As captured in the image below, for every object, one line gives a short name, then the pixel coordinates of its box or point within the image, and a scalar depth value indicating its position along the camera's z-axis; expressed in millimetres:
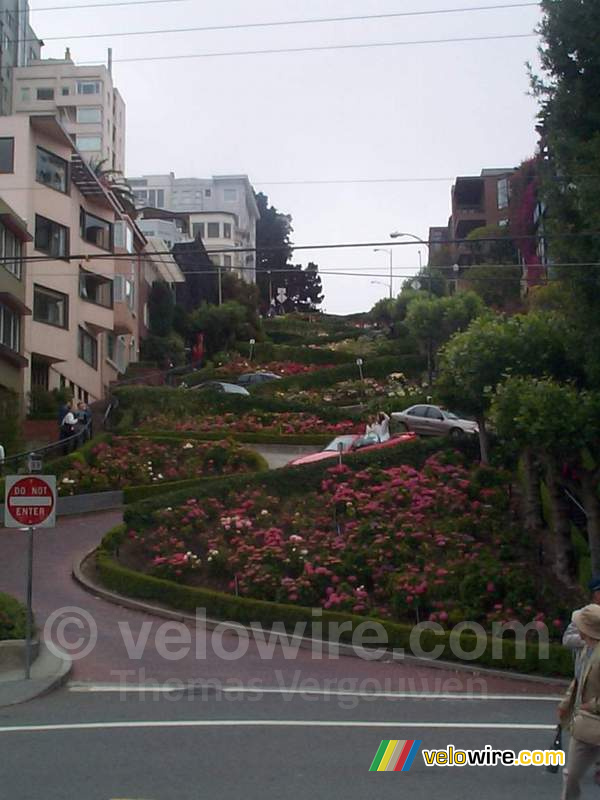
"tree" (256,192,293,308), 118188
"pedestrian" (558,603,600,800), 7320
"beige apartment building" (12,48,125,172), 96938
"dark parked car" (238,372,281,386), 55594
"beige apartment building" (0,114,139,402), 40812
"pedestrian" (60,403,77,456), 33616
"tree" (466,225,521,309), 68062
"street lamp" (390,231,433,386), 53688
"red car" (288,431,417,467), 27817
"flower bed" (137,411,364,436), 38875
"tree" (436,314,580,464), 20609
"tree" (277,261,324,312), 121375
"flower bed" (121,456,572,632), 18500
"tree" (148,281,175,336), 66562
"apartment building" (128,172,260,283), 113500
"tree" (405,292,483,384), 53156
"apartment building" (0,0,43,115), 75688
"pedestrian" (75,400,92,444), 34291
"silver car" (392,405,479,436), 36562
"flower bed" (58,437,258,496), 30172
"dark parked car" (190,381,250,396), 44722
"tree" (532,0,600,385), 17938
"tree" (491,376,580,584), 17797
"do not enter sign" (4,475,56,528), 15164
